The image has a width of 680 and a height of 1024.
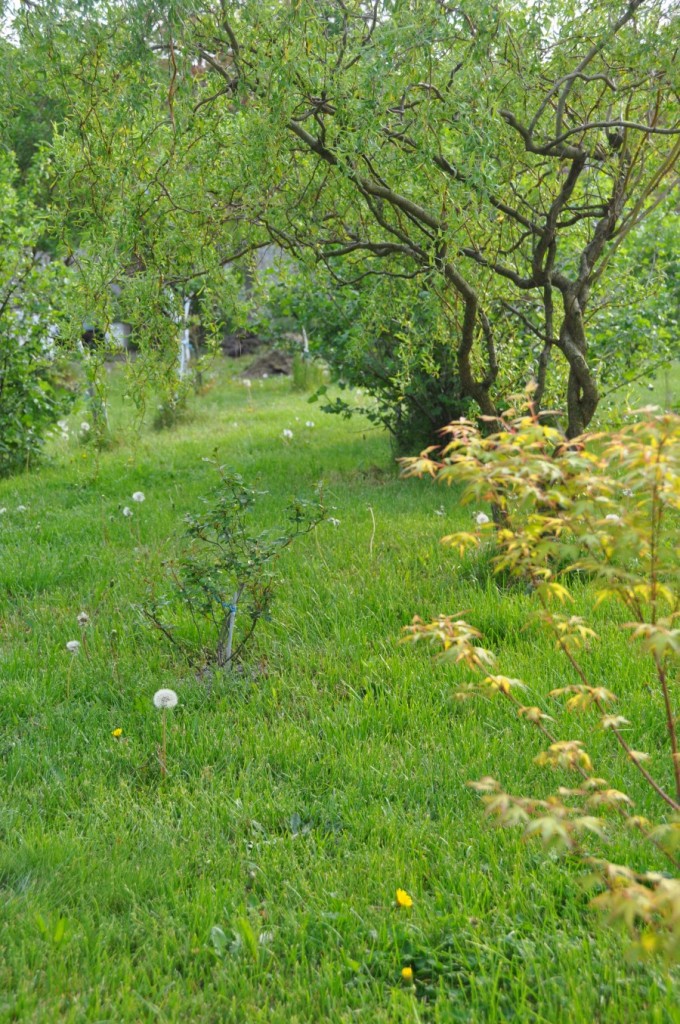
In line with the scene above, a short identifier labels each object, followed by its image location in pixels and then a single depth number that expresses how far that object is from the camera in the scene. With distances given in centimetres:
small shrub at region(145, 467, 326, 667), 406
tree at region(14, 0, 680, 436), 353
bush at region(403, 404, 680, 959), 177
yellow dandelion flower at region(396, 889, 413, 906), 254
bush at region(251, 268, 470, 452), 629
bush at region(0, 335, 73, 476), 845
